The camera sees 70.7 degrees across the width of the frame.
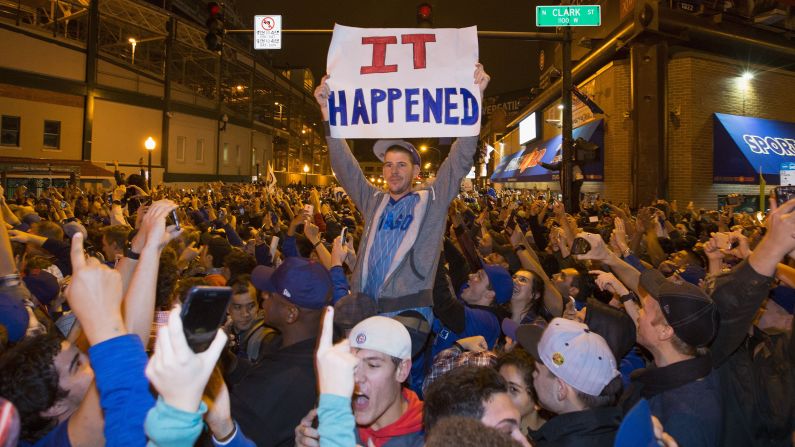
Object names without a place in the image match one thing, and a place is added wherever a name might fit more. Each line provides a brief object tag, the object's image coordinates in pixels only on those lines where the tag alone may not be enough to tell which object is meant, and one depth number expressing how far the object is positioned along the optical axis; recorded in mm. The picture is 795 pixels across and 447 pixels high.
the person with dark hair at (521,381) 3160
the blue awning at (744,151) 17750
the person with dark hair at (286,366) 2828
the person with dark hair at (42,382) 2346
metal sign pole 12695
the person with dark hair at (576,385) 2605
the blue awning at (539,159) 20844
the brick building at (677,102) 18016
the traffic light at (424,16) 9453
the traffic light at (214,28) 11598
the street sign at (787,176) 9953
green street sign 11414
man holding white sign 3785
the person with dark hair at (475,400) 2328
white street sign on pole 12367
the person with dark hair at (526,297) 5152
